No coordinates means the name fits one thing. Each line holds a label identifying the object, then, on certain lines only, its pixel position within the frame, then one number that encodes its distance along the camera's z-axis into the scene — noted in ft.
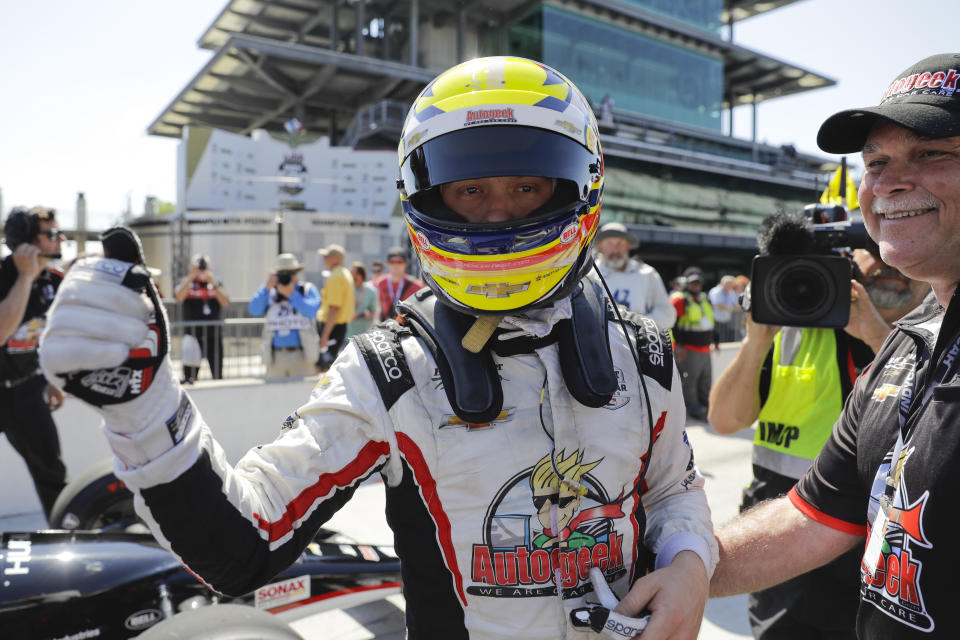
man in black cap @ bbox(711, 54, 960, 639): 3.67
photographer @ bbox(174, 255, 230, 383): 22.31
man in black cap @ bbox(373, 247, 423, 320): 23.81
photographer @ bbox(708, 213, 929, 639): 6.56
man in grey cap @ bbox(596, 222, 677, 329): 17.78
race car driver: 3.69
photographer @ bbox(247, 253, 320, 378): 19.63
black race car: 6.82
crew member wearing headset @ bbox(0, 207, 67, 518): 11.02
